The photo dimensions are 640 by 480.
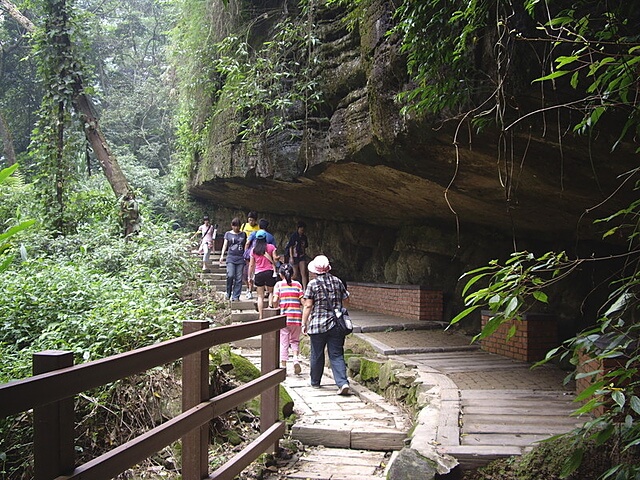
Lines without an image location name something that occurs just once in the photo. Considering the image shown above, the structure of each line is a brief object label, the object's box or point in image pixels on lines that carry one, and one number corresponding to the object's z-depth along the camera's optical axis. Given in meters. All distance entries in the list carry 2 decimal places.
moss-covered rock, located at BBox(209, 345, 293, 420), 5.69
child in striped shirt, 7.67
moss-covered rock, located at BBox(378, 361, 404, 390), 7.13
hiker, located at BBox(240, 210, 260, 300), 10.95
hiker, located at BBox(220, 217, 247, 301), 10.98
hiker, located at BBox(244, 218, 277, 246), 10.39
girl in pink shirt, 9.69
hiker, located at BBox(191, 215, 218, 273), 15.10
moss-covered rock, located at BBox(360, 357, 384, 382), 7.81
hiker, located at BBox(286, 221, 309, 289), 11.65
